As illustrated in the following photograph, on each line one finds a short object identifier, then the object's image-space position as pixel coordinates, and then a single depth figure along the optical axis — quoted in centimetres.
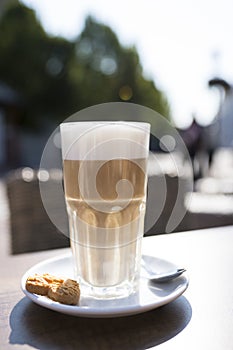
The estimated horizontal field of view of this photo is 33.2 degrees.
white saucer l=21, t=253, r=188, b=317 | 36
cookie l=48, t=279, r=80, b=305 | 39
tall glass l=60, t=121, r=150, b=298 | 46
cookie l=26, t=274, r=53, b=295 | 41
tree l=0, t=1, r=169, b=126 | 882
